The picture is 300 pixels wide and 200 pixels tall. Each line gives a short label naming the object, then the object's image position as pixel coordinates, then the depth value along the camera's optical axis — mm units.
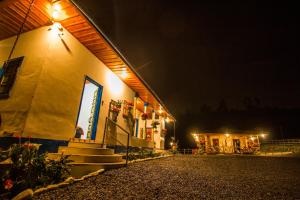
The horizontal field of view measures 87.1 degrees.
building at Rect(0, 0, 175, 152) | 4906
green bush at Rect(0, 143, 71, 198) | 2768
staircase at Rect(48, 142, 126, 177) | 4087
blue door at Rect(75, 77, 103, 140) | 7297
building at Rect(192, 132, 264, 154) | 23830
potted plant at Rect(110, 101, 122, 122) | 8484
